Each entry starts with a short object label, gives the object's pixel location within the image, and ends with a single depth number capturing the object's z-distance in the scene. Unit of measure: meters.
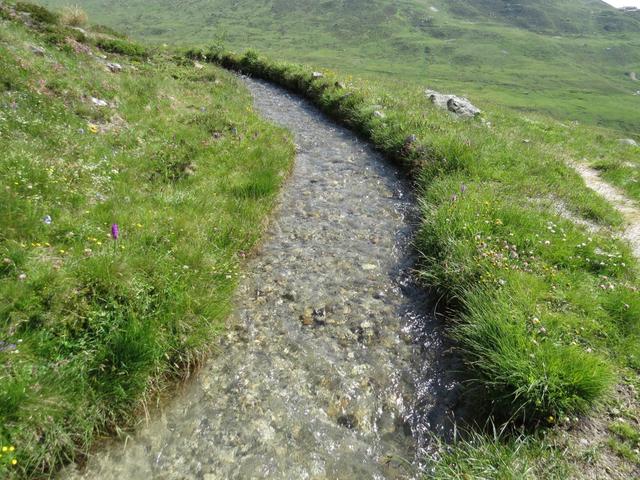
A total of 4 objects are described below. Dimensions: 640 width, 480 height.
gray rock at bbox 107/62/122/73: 18.38
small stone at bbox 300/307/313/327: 7.45
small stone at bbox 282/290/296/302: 8.03
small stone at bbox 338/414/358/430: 5.67
